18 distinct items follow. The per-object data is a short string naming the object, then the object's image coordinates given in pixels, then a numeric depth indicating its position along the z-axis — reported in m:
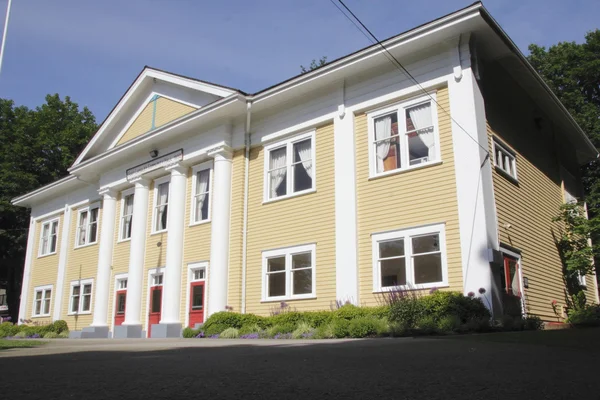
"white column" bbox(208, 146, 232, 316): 18.89
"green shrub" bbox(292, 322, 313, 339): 14.39
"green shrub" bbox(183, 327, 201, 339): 17.84
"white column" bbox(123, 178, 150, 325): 22.34
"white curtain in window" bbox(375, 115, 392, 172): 16.53
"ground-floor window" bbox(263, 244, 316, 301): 17.38
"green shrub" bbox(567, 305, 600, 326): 14.77
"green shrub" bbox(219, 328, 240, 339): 16.18
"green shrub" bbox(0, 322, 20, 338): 26.66
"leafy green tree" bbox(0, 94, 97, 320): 37.94
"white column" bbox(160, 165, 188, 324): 20.31
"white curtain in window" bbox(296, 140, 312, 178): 18.34
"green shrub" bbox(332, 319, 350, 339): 13.33
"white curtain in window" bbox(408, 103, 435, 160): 15.55
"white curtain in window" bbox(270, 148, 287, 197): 19.22
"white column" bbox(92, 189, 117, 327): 24.22
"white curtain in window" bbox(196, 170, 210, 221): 21.34
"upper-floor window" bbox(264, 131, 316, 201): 18.33
